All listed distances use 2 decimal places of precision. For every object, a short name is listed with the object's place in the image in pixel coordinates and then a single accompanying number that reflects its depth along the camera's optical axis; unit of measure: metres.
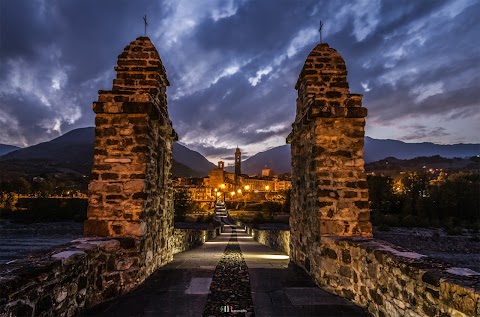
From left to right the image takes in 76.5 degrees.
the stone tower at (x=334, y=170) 5.36
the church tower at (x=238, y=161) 119.81
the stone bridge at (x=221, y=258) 2.89
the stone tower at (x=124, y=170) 5.22
